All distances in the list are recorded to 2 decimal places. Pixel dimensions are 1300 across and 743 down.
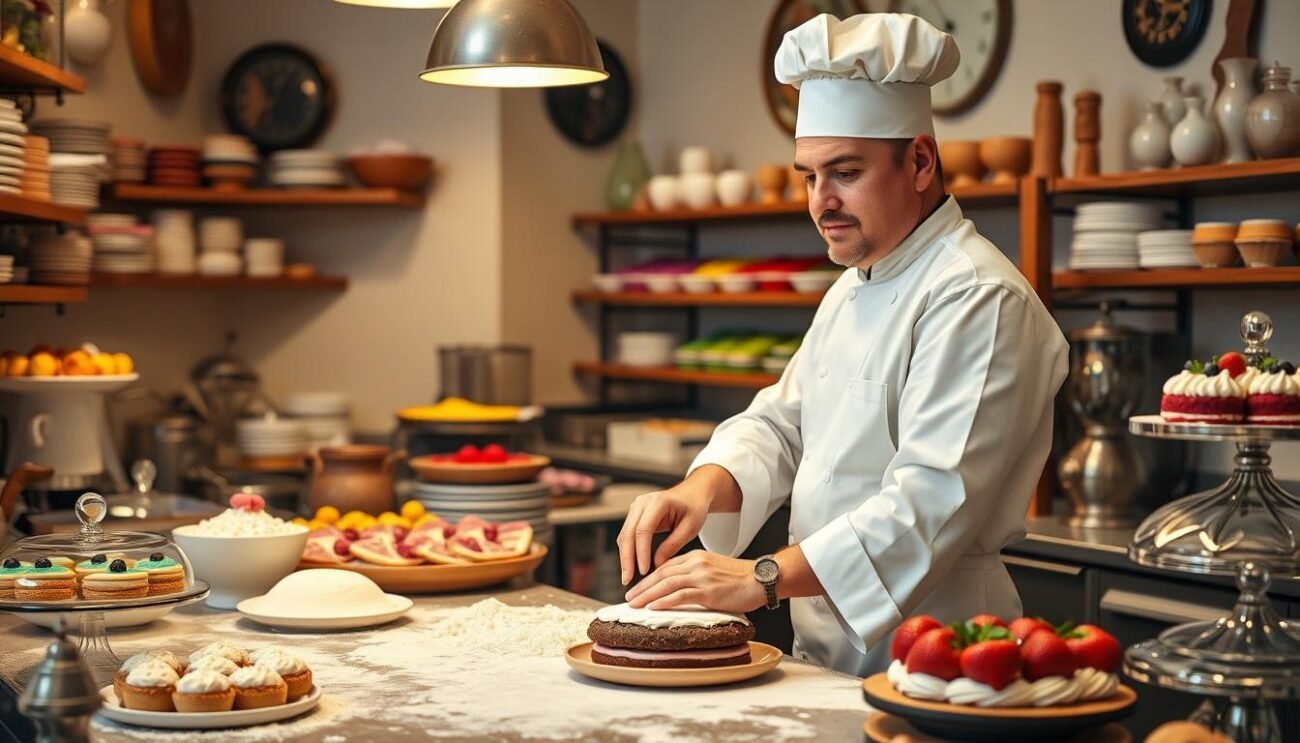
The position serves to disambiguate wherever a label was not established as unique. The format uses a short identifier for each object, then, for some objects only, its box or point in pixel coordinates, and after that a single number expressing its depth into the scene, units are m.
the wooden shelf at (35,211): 3.35
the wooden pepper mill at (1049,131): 4.17
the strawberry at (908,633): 1.71
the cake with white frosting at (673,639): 2.03
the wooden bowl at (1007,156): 4.30
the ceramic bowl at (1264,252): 3.58
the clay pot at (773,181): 5.23
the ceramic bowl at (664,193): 5.65
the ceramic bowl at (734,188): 5.39
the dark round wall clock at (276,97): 5.66
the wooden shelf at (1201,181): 3.57
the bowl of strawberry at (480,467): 3.47
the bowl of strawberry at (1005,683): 1.61
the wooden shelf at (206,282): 4.98
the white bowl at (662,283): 5.60
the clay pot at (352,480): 3.35
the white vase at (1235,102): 3.76
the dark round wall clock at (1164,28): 4.11
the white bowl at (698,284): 5.45
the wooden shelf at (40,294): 3.52
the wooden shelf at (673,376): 5.21
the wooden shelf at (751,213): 4.24
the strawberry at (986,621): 1.70
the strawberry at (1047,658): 1.63
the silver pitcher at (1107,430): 3.84
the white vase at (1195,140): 3.81
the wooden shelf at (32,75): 3.36
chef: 2.20
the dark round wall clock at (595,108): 5.96
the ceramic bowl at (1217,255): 3.68
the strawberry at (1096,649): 1.67
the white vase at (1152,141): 3.96
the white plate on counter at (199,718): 1.85
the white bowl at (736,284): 5.27
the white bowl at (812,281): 4.94
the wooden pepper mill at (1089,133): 4.10
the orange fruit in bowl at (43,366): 3.87
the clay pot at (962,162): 4.40
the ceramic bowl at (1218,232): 3.67
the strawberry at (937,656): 1.64
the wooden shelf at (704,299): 5.02
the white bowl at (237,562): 2.62
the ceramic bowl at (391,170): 5.53
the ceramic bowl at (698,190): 5.52
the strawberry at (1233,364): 2.33
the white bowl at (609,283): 5.78
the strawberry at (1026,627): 1.69
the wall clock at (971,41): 4.70
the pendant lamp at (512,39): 2.55
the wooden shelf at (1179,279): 3.55
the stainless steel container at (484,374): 5.51
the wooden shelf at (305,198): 5.33
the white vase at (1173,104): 3.98
